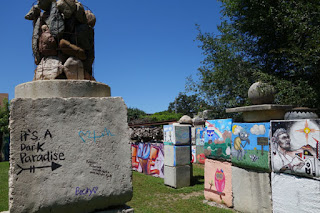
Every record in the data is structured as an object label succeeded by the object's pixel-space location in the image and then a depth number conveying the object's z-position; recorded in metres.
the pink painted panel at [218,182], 6.17
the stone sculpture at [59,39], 2.98
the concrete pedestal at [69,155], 2.37
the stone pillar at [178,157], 8.51
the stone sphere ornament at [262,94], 5.60
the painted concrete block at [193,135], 14.86
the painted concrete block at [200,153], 13.67
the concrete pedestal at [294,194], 4.18
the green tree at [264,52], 9.03
